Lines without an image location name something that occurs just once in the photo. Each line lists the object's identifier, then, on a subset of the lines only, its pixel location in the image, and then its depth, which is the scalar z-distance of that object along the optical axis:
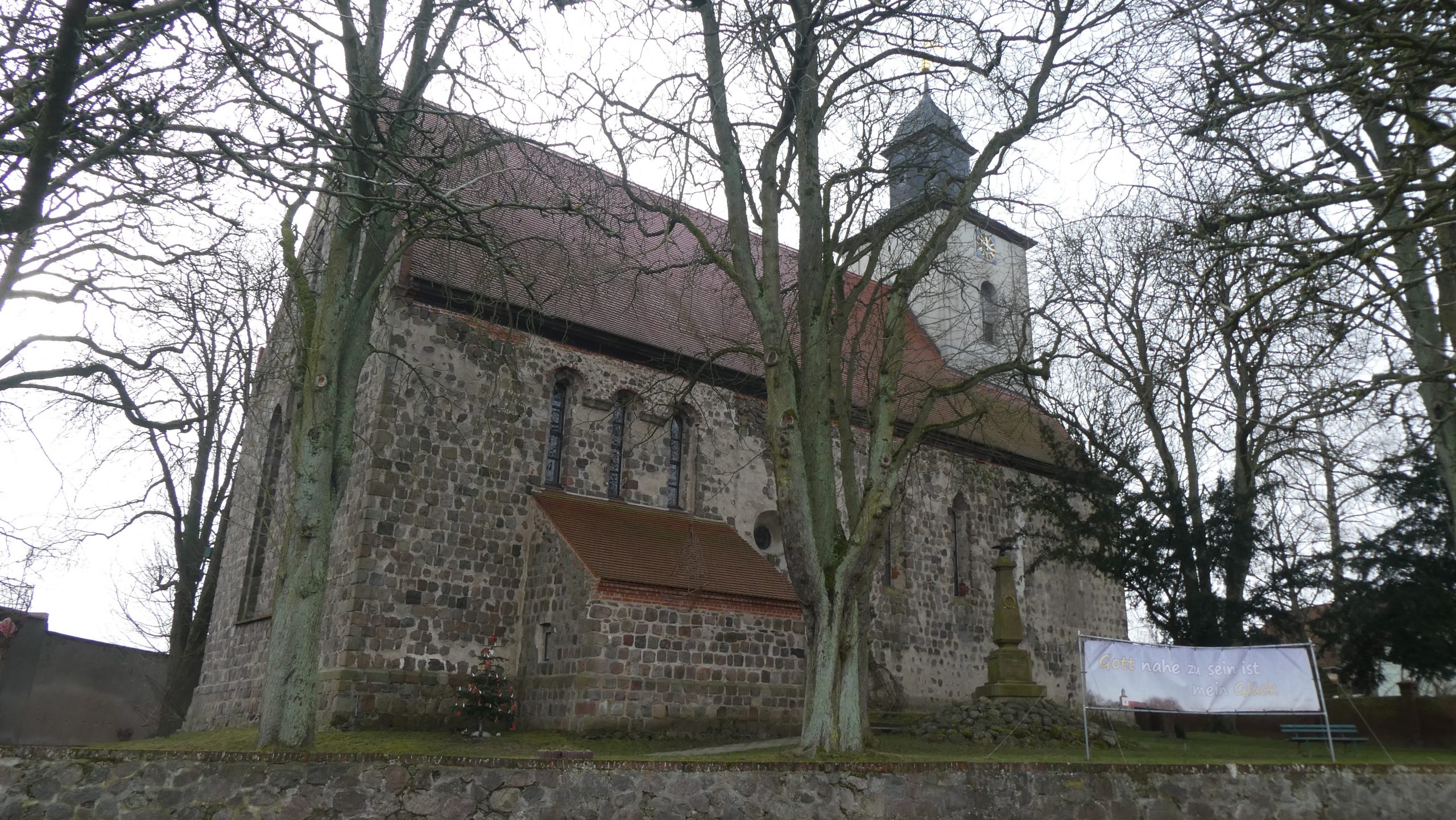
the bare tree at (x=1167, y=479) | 16.14
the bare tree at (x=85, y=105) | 5.32
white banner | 10.72
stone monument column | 15.65
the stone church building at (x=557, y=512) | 13.05
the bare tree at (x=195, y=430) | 12.29
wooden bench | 12.68
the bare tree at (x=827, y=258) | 9.73
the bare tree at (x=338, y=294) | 7.75
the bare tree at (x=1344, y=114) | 7.27
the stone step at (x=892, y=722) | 15.49
